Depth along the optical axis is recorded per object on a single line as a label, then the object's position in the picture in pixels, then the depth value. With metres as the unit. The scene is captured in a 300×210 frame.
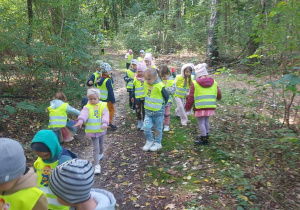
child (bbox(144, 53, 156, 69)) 7.87
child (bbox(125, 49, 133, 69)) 16.55
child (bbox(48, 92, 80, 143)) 5.66
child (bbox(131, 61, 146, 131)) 6.77
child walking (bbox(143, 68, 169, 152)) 5.63
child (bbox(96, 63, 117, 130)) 7.21
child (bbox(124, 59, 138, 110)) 8.01
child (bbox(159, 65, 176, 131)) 6.98
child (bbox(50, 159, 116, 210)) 1.87
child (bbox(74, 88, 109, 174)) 4.90
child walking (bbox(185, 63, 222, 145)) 5.56
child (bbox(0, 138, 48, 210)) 1.78
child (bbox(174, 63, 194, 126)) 7.31
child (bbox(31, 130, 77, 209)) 2.78
